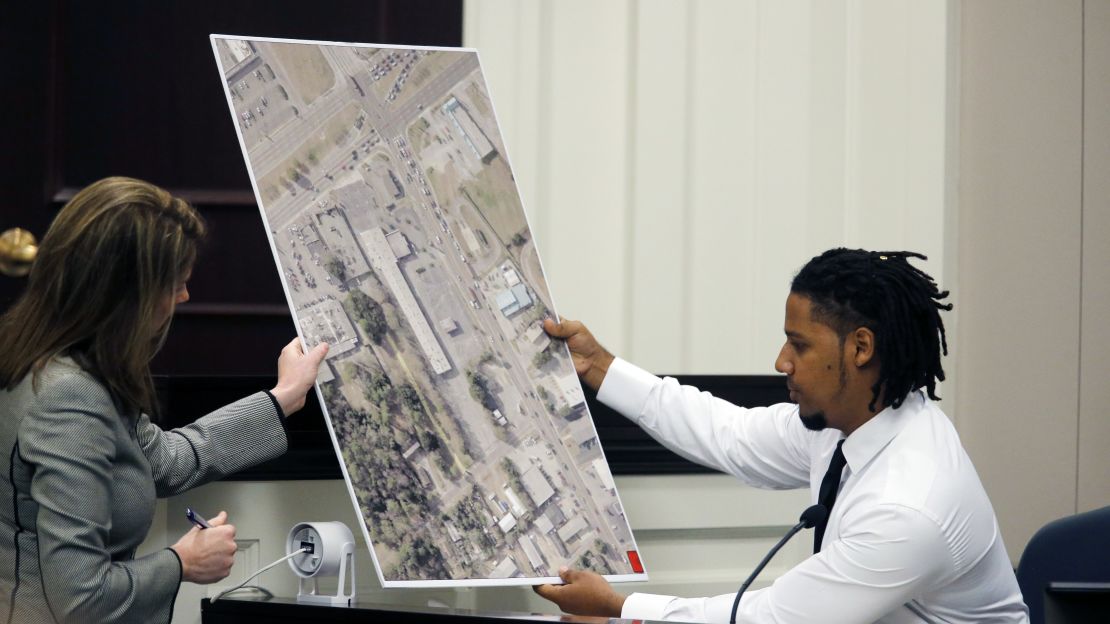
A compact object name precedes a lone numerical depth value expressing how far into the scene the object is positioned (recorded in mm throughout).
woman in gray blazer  5586
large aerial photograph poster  5896
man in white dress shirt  5780
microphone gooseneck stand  5686
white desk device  5836
